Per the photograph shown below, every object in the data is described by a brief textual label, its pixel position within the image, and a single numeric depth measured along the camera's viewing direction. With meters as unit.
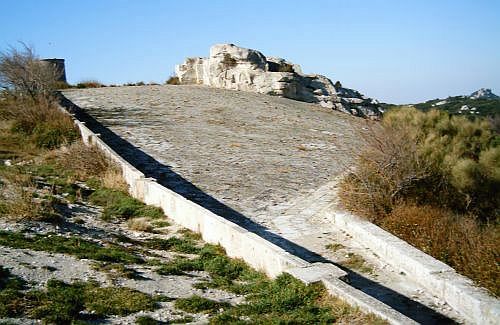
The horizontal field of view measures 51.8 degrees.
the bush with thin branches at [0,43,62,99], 19.09
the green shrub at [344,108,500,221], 9.48
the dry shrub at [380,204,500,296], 6.17
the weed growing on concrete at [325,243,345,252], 8.10
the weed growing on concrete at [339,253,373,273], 7.28
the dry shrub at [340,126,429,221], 9.30
